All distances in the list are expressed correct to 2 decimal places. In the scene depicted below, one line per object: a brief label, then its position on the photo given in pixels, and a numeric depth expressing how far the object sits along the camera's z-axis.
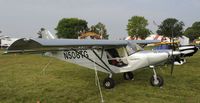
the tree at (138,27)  77.69
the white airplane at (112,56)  9.26
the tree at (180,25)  72.24
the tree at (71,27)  88.99
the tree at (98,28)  92.45
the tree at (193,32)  113.81
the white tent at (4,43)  74.07
